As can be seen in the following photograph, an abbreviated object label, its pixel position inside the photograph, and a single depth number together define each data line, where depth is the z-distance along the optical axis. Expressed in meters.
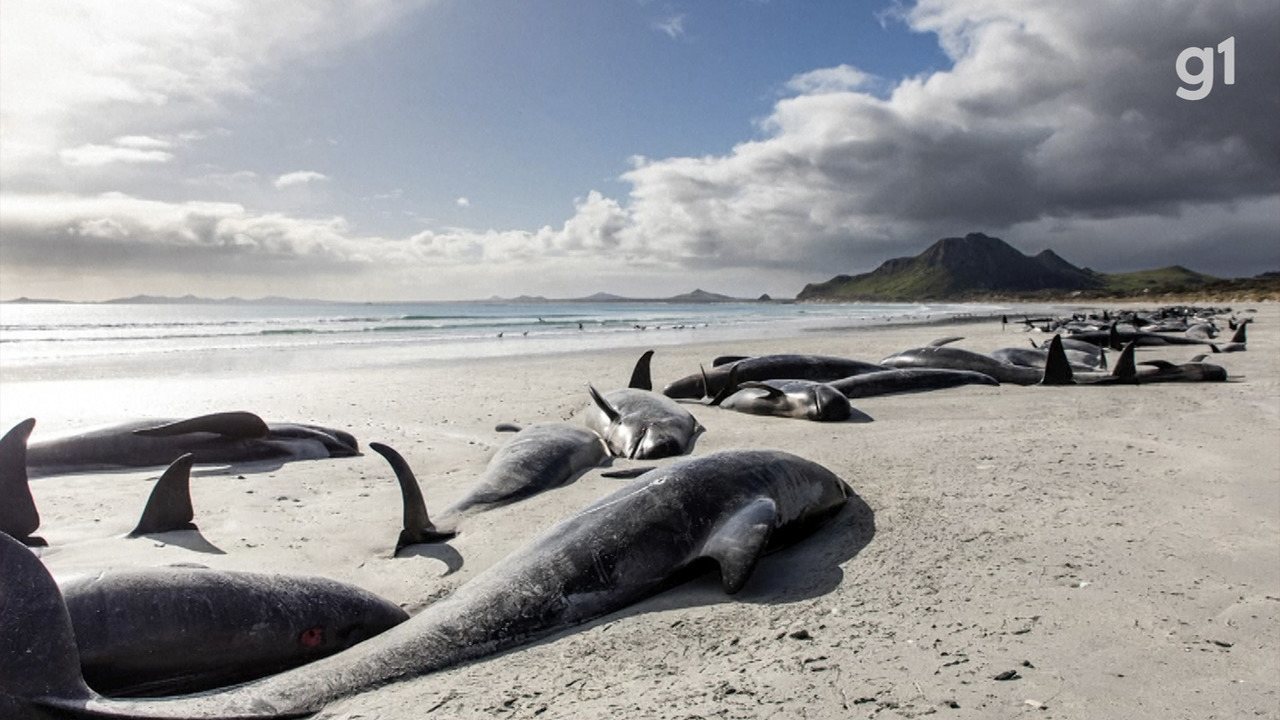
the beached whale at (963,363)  12.15
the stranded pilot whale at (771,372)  12.04
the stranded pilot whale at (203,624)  3.08
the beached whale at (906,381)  11.19
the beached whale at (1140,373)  11.09
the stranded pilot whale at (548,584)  2.54
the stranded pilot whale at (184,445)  7.40
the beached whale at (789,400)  8.93
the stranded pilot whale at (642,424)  7.32
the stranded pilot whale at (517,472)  4.88
